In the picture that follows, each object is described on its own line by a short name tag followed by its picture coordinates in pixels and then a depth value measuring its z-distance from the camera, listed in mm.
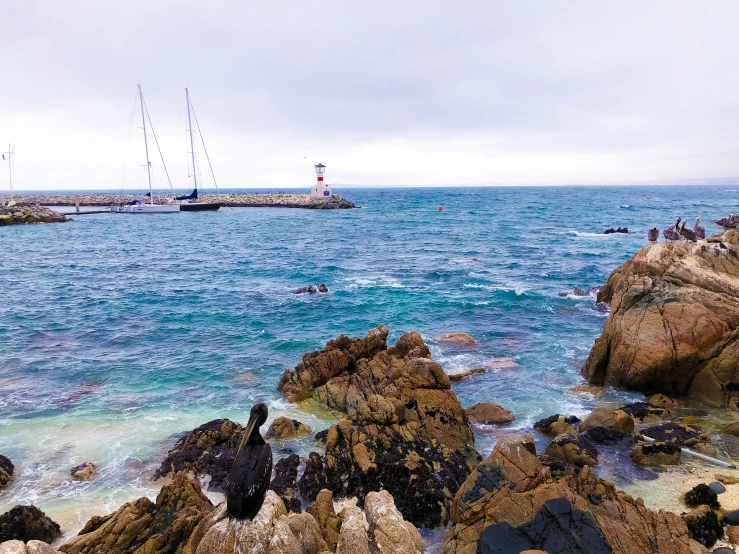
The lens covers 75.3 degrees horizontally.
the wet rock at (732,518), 10000
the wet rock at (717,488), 11336
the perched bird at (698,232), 25178
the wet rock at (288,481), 11555
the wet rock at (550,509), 8352
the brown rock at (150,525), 8711
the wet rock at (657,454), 13172
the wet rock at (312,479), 12070
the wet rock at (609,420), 14930
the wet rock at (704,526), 9609
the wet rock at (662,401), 17100
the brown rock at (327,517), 8633
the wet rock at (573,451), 13164
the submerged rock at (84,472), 13367
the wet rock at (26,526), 10219
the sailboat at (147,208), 105250
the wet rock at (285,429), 15461
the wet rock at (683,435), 13734
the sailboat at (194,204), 108100
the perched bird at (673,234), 25450
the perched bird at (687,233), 24577
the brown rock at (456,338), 25094
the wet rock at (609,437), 14305
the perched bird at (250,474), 6992
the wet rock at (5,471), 13039
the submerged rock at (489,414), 16547
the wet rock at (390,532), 7699
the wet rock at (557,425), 15352
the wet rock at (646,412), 16094
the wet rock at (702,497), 10828
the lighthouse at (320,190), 121712
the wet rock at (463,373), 20391
